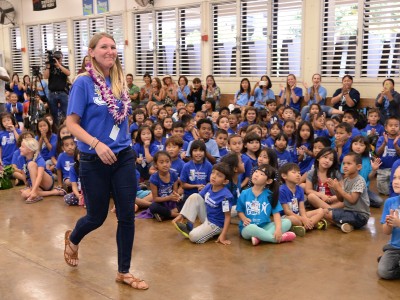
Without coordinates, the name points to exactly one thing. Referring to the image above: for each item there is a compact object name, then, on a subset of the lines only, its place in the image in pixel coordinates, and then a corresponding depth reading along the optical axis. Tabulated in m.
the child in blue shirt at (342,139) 5.18
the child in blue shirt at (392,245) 2.90
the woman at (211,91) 9.52
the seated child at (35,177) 4.98
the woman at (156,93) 9.98
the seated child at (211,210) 3.63
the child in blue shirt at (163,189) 4.19
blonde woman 2.52
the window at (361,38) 7.79
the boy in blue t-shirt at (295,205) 3.85
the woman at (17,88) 12.43
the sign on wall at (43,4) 12.80
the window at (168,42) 10.62
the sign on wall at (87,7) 12.55
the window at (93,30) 12.05
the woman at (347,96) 7.71
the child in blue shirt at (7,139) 5.96
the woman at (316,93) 8.05
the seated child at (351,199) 3.90
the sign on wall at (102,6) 12.05
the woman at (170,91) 9.85
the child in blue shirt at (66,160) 5.16
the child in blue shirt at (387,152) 5.12
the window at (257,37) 8.98
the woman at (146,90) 10.47
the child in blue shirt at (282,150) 5.00
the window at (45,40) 13.66
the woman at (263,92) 8.63
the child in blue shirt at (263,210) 3.58
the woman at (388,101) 7.09
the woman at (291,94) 8.30
